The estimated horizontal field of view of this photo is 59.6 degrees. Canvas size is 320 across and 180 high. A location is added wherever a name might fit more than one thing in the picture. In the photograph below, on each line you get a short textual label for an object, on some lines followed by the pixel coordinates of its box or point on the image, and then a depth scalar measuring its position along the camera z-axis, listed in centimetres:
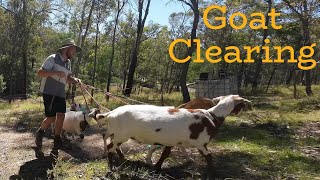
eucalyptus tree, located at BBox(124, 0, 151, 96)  1573
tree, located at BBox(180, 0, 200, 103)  1109
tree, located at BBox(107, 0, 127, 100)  1865
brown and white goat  400
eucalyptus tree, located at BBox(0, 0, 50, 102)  1867
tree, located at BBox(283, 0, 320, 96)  1439
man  480
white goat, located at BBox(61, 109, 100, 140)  588
